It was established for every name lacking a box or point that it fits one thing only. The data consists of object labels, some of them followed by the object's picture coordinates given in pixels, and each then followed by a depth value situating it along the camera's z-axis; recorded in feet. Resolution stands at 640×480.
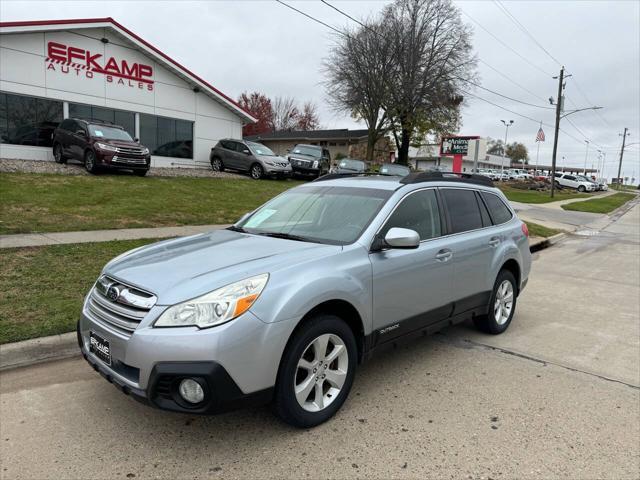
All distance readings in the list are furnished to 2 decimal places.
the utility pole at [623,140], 270.46
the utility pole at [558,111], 105.29
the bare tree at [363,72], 124.06
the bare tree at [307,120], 240.32
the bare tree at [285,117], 238.89
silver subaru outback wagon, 8.76
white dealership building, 58.08
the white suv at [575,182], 176.14
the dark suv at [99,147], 50.83
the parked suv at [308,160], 74.43
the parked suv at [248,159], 68.34
